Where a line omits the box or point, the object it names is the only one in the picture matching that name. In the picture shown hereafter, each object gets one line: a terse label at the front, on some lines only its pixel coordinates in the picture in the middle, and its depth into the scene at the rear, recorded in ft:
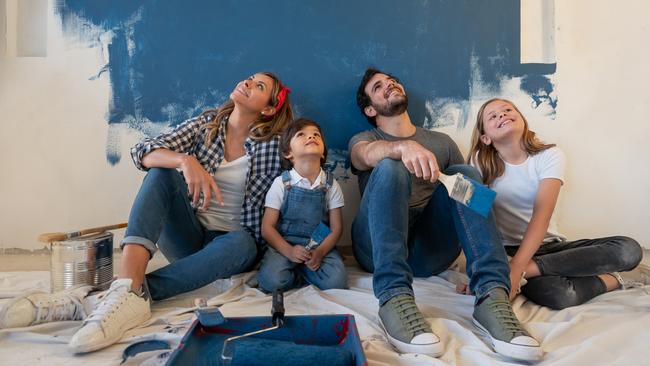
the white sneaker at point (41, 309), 3.43
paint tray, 2.93
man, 3.10
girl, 4.02
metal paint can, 4.26
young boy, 4.61
